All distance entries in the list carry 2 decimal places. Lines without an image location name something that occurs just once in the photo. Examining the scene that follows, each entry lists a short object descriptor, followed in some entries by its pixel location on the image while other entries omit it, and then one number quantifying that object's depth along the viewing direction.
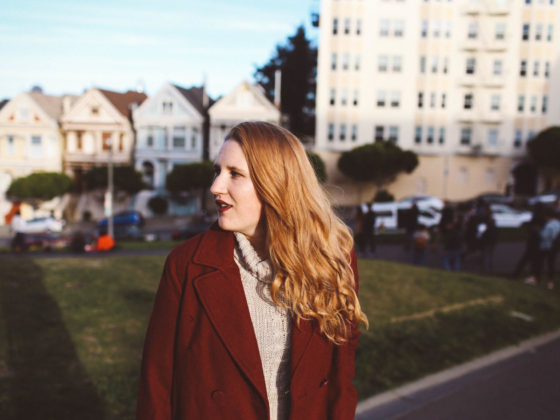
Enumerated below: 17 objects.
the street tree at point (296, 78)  57.44
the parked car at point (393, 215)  26.88
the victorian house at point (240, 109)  42.66
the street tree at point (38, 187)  40.72
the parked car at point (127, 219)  35.56
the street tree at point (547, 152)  39.78
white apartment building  41.91
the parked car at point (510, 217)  27.53
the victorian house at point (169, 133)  42.25
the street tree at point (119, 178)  41.19
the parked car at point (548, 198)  34.68
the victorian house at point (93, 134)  39.06
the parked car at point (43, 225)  35.16
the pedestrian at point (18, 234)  18.06
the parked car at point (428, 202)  29.73
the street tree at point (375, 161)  38.69
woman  1.96
